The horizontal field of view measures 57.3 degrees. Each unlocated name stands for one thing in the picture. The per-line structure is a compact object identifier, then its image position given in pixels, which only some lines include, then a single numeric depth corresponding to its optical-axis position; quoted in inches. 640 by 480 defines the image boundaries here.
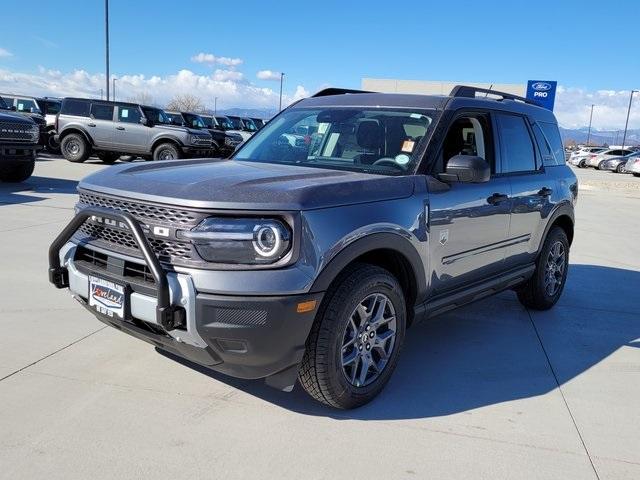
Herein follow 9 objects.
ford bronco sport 110.5
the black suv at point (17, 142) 427.5
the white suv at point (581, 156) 1803.6
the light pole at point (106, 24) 1195.3
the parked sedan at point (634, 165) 1342.3
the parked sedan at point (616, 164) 1567.5
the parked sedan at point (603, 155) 1680.6
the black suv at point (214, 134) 836.6
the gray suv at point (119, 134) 702.5
